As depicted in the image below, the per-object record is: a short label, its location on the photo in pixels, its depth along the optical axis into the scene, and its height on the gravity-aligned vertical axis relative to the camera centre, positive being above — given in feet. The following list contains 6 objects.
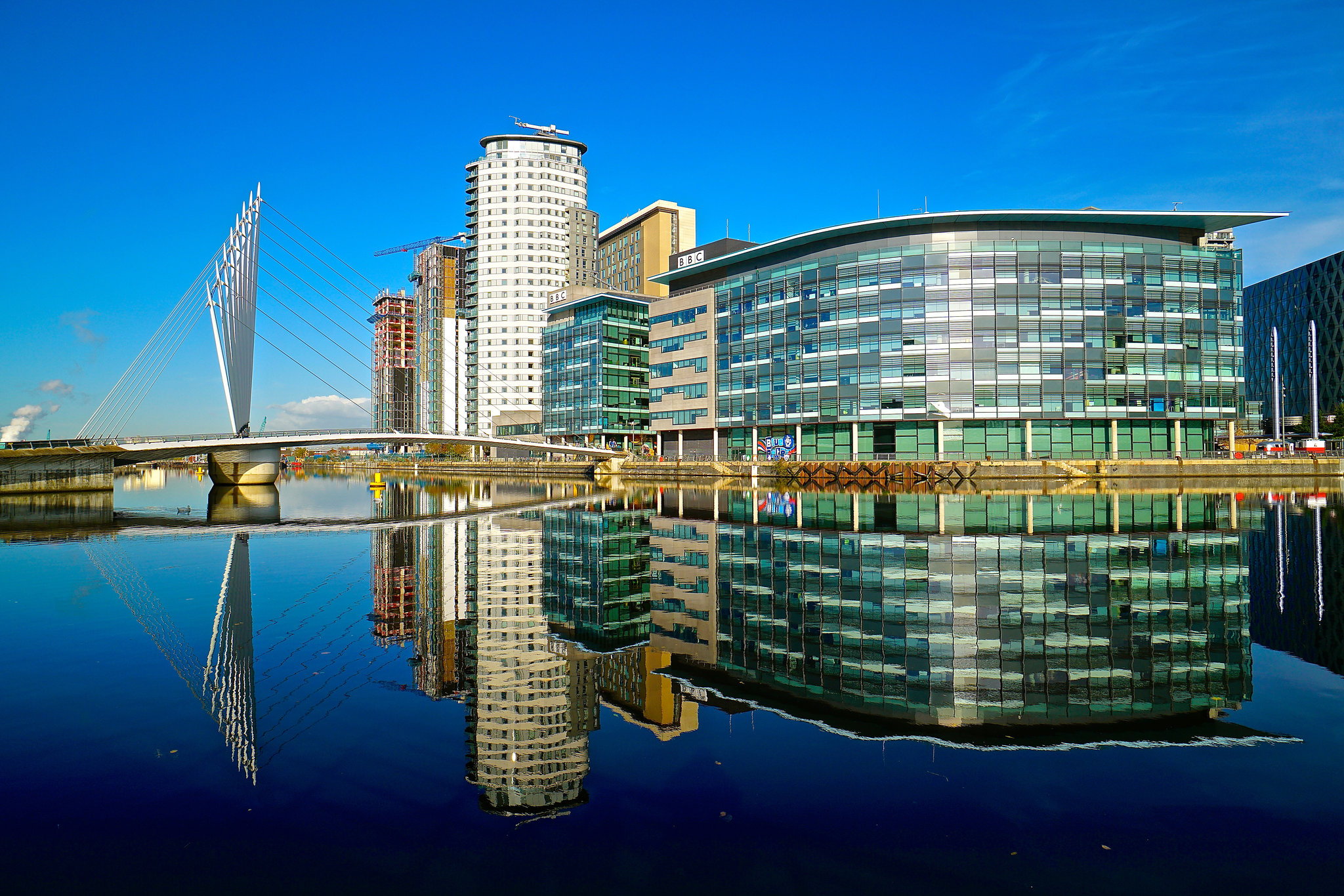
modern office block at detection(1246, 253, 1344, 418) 473.26 +87.22
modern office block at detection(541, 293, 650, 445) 392.88 +47.61
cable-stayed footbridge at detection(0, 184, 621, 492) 199.00 +18.03
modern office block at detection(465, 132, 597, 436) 529.86 +142.51
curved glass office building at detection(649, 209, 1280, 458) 244.01 +39.76
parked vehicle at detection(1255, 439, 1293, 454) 280.31 +2.57
